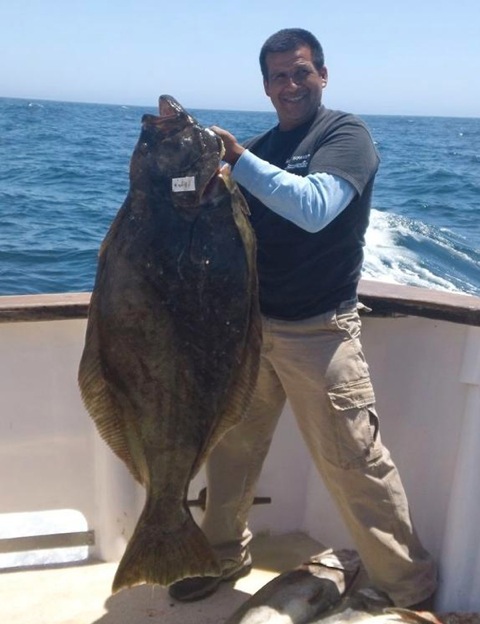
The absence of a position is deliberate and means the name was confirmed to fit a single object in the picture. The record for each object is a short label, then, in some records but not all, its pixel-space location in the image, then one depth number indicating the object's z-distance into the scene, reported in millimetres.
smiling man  3205
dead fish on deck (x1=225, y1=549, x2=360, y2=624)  3197
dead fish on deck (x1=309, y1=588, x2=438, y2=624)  3076
